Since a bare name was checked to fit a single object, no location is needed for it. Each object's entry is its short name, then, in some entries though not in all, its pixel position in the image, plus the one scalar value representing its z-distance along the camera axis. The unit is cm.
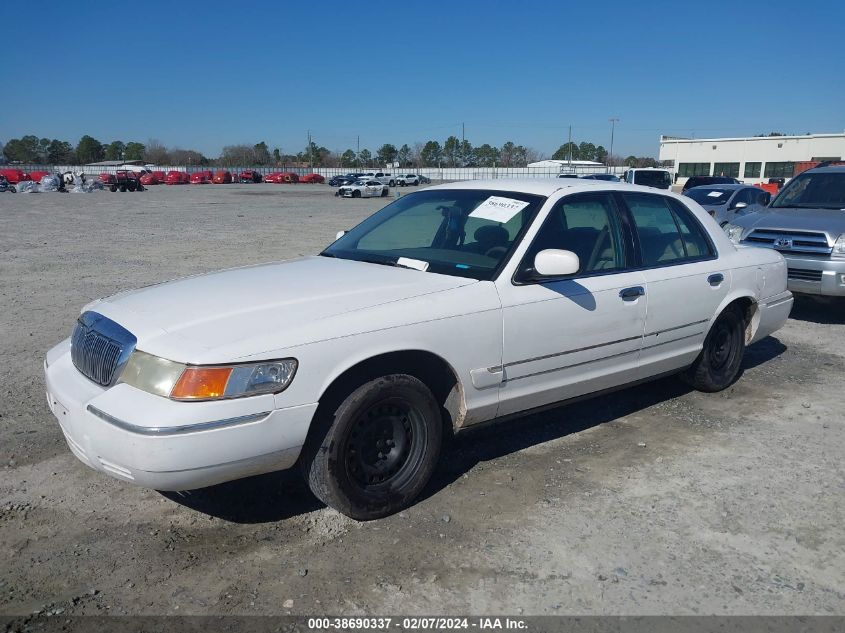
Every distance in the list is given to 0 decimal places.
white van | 2845
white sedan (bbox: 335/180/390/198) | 4564
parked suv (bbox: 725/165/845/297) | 776
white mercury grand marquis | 302
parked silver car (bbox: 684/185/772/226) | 1441
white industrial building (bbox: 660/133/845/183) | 6316
